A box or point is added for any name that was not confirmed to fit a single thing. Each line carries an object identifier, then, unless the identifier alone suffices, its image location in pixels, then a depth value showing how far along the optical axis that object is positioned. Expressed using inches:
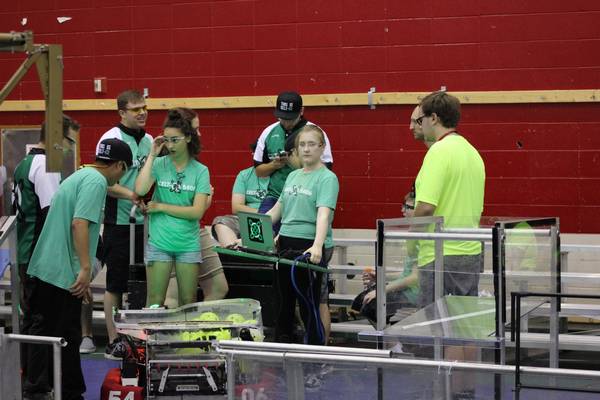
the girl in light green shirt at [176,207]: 454.2
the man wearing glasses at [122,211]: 499.8
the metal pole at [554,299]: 336.0
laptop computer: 428.1
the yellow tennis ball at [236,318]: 390.8
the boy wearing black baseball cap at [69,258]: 387.6
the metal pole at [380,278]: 321.5
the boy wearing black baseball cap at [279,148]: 507.6
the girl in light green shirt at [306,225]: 428.5
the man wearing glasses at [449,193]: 338.9
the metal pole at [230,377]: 280.4
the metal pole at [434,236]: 323.8
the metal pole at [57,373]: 301.5
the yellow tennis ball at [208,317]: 394.2
